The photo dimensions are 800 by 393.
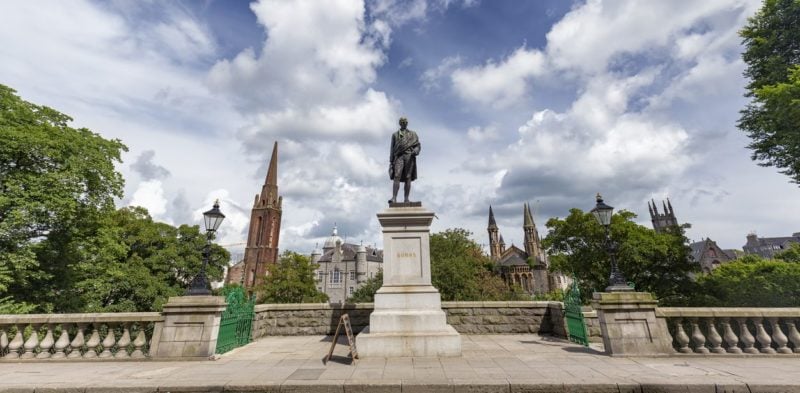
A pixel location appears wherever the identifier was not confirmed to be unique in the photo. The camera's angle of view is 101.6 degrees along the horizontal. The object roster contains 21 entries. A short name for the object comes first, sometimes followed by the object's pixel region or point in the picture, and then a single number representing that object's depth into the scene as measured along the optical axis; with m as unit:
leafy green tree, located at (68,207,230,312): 18.44
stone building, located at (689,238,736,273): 72.75
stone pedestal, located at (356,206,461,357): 6.85
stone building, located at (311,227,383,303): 67.94
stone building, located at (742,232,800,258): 87.22
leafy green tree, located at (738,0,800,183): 12.38
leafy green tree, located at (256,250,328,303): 35.97
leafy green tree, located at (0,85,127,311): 14.70
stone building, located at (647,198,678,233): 92.44
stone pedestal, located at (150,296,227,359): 6.79
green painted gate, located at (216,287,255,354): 7.54
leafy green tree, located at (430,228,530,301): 30.44
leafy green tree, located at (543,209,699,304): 22.66
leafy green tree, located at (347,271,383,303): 35.00
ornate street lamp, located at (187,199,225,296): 7.37
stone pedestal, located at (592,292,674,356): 6.74
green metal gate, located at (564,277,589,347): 8.03
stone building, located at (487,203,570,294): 72.25
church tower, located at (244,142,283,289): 76.31
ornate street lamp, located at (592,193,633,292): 7.42
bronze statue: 9.01
